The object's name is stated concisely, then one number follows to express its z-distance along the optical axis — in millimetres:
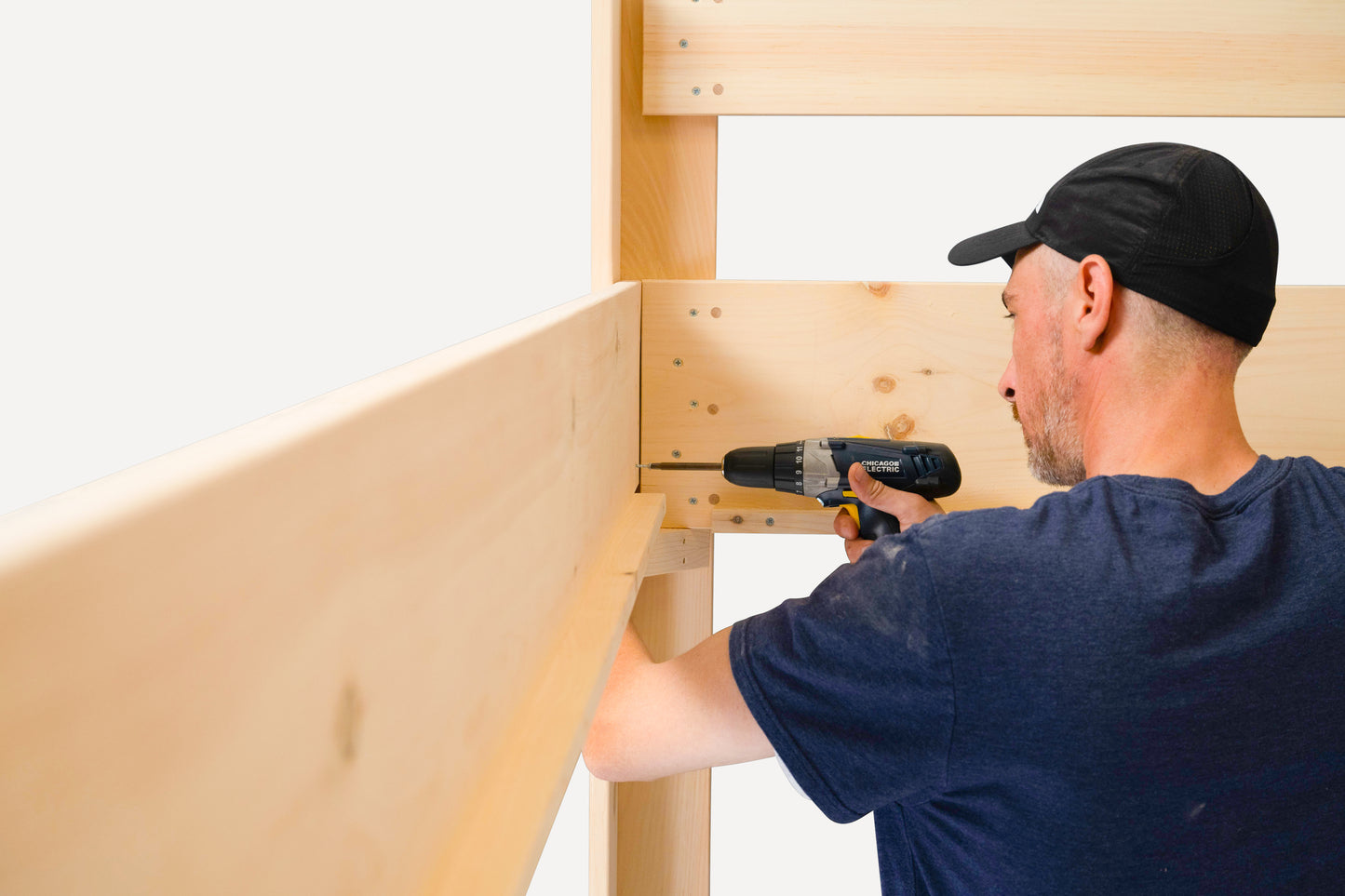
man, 832
